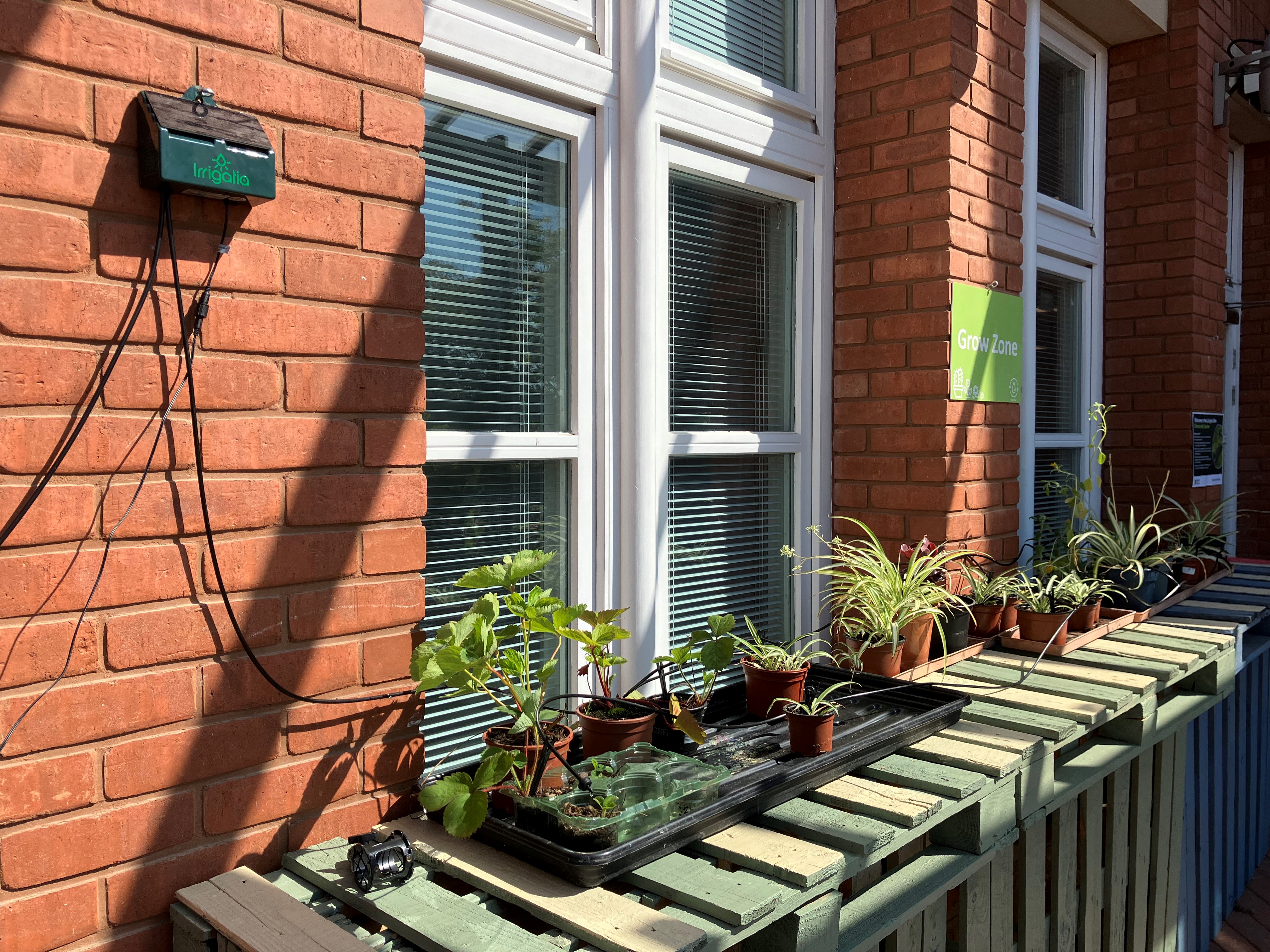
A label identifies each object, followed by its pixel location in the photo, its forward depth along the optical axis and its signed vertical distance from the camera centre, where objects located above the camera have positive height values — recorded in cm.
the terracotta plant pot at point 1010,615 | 283 -48
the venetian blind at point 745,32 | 245 +114
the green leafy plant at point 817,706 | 181 -49
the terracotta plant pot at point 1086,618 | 283 -49
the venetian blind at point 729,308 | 243 +39
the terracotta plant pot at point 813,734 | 179 -53
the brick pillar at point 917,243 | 267 +61
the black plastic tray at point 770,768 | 137 -57
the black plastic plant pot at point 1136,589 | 309 -45
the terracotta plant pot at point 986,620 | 279 -49
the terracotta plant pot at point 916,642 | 244 -49
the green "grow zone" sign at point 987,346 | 269 +32
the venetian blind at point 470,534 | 191 -17
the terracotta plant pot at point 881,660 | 238 -52
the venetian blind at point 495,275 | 191 +38
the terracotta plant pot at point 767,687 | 199 -49
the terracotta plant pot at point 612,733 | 167 -49
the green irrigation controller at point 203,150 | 126 +41
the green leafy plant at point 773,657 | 205 -45
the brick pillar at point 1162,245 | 388 +87
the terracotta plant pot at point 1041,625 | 272 -50
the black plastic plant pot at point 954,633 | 263 -50
